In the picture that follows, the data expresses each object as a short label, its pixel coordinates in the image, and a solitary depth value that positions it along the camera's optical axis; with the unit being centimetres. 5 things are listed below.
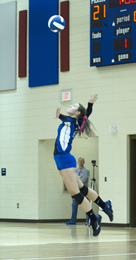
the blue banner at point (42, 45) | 1378
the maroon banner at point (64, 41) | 1355
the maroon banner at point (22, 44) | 1437
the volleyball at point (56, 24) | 1038
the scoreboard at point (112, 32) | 1186
